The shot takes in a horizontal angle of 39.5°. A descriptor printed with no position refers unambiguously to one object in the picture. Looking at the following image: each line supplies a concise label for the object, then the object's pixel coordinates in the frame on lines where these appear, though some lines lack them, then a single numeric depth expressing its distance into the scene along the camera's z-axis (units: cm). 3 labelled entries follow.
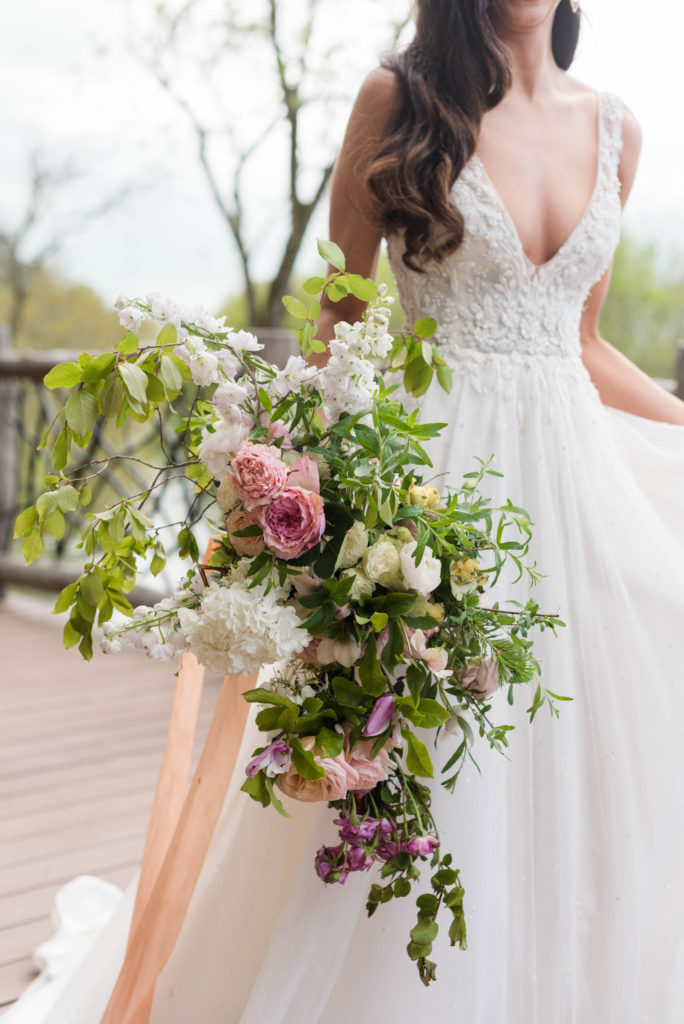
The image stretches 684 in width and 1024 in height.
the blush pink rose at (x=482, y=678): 103
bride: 127
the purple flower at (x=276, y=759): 94
